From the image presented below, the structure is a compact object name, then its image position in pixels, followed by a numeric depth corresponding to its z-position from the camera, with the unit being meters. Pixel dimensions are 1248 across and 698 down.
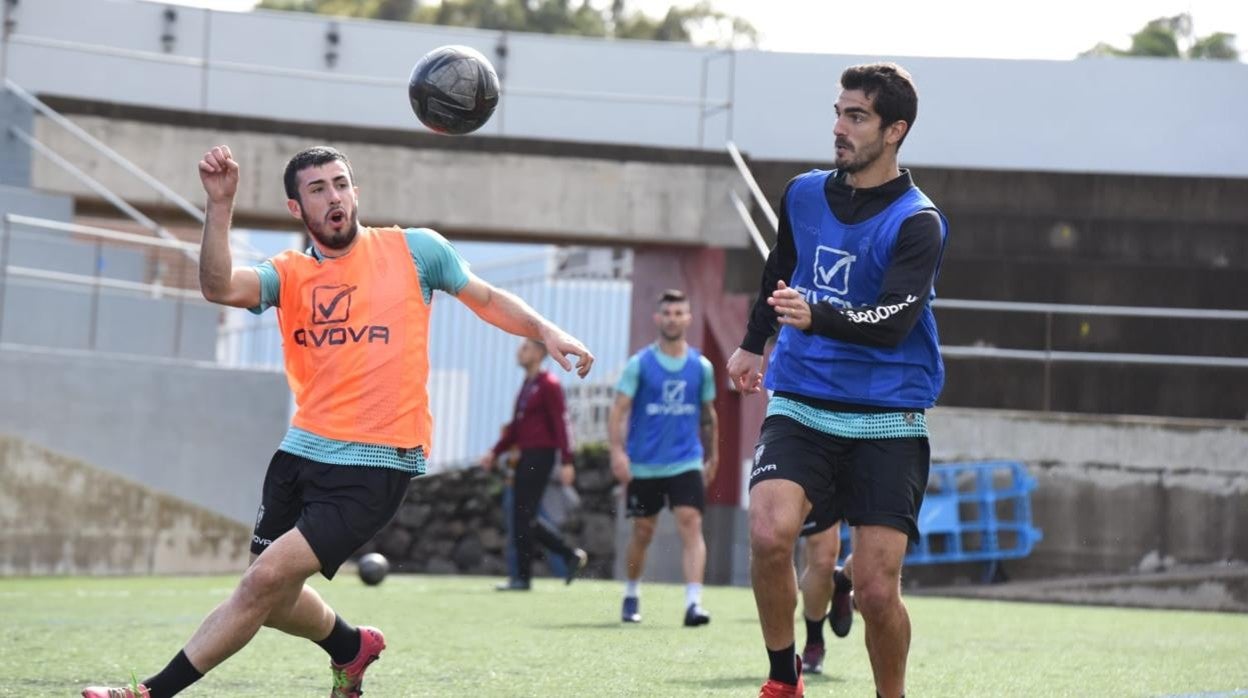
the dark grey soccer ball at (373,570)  16.47
